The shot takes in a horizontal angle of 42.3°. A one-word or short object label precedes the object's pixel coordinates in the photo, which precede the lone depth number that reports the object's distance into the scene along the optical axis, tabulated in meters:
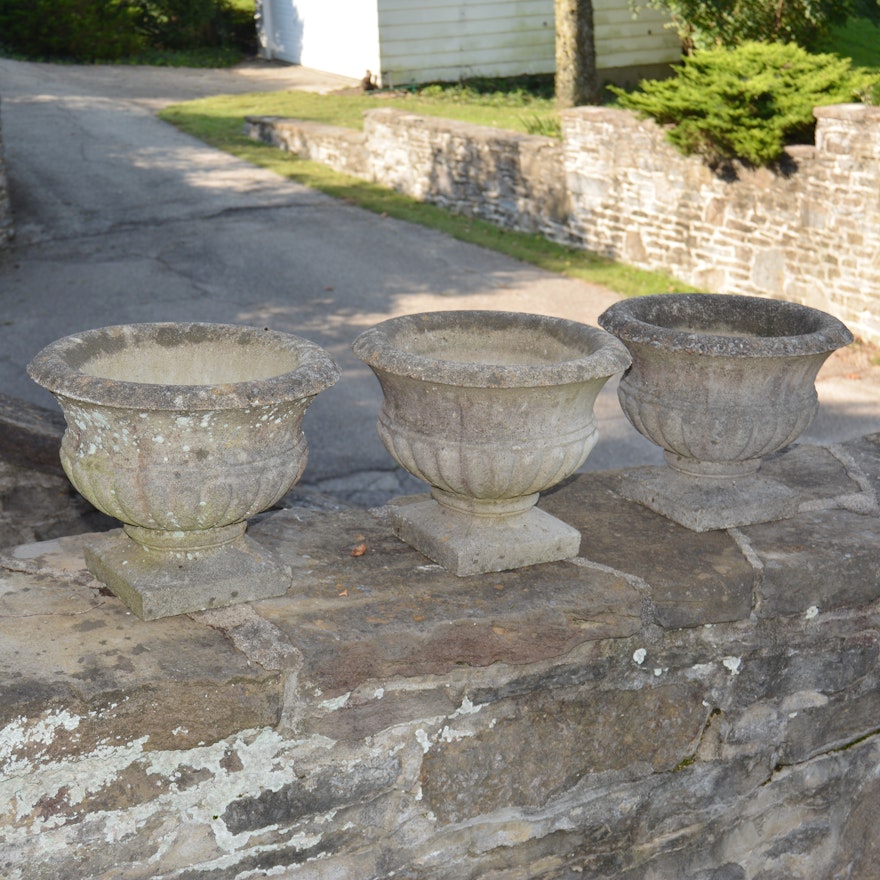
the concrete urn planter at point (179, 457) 2.56
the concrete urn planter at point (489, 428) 2.83
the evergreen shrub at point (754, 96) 9.02
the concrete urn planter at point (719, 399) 3.22
